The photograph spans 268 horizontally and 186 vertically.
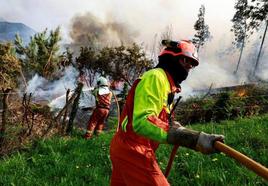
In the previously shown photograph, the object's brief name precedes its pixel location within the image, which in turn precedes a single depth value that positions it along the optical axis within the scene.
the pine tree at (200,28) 34.60
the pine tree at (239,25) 30.30
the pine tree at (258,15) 22.82
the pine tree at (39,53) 24.46
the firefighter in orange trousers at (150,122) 1.68
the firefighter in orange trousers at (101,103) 6.48
